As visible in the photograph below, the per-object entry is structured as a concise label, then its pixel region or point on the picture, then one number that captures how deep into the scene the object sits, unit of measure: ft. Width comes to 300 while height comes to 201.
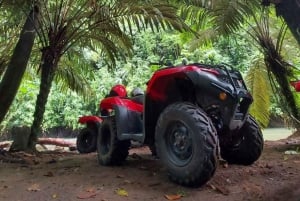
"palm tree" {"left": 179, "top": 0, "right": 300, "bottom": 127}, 24.14
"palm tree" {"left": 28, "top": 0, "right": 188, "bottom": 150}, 21.67
